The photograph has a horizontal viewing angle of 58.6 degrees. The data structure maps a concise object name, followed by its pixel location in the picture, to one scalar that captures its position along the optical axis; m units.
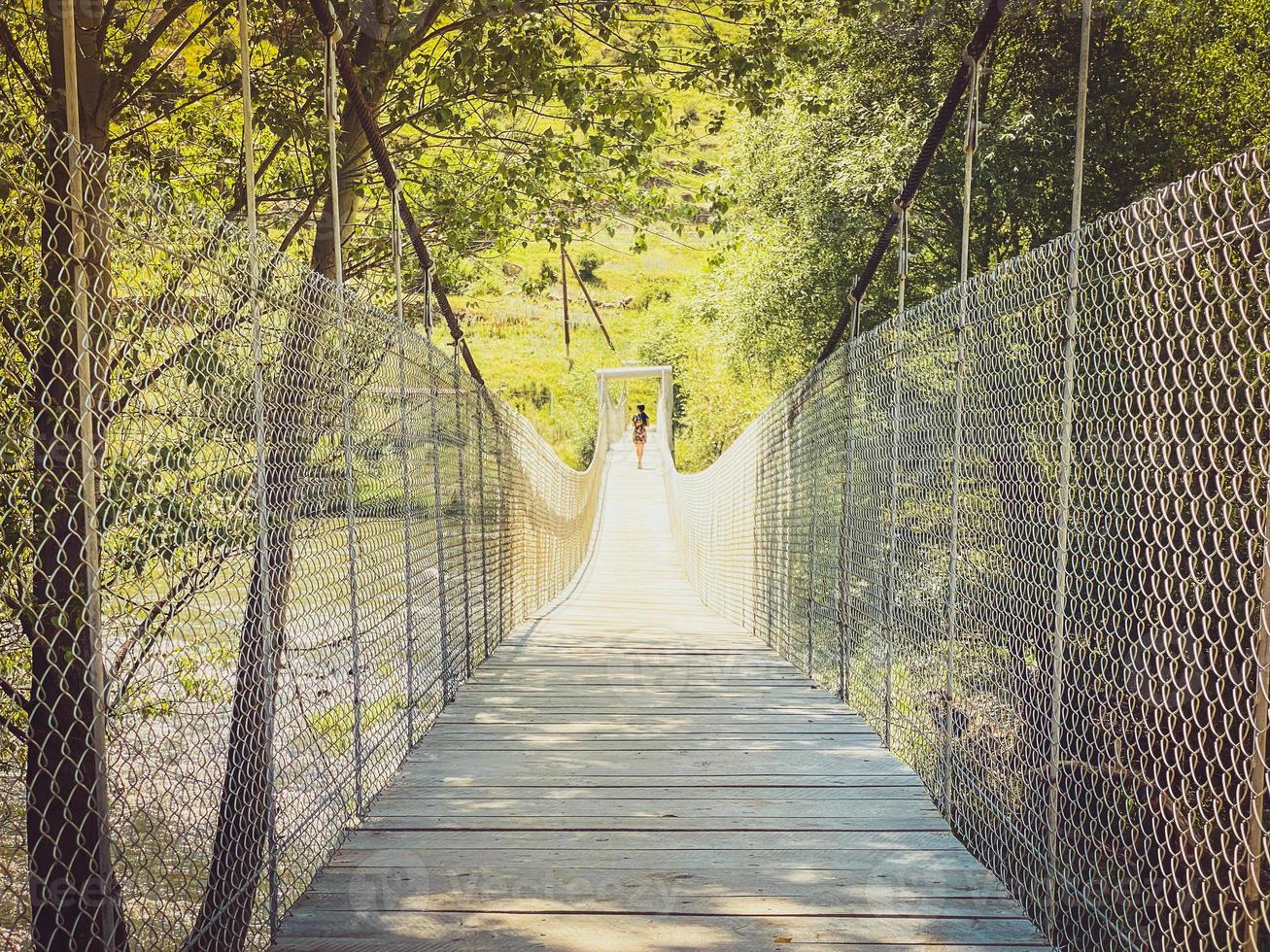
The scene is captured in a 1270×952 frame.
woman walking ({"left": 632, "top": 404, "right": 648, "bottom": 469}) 23.30
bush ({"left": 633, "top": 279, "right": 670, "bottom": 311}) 50.38
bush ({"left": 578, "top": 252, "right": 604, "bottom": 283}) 48.13
